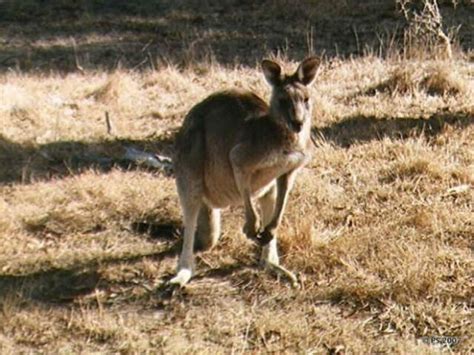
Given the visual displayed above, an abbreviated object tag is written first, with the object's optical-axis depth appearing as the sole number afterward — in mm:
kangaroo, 8047
